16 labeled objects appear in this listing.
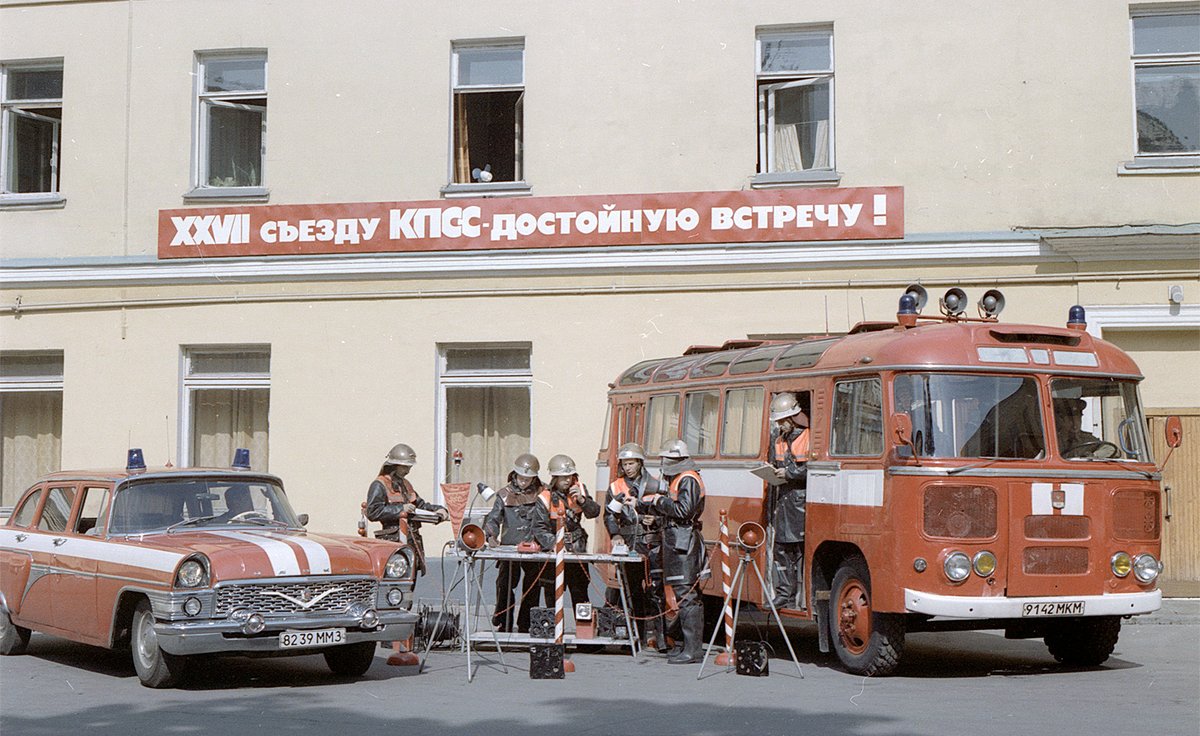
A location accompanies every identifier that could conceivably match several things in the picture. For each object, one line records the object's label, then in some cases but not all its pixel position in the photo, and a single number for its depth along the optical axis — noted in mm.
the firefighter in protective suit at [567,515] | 13422
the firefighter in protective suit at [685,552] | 12539
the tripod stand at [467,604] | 11836
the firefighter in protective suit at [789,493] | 12805
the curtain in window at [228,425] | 20422
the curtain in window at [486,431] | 19812
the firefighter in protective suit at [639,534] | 13336
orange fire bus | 11414
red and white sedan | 10633
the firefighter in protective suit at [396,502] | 13422
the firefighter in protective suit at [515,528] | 13438
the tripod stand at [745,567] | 11781
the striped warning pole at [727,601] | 12367
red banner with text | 18734
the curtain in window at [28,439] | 21094
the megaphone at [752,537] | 11805
